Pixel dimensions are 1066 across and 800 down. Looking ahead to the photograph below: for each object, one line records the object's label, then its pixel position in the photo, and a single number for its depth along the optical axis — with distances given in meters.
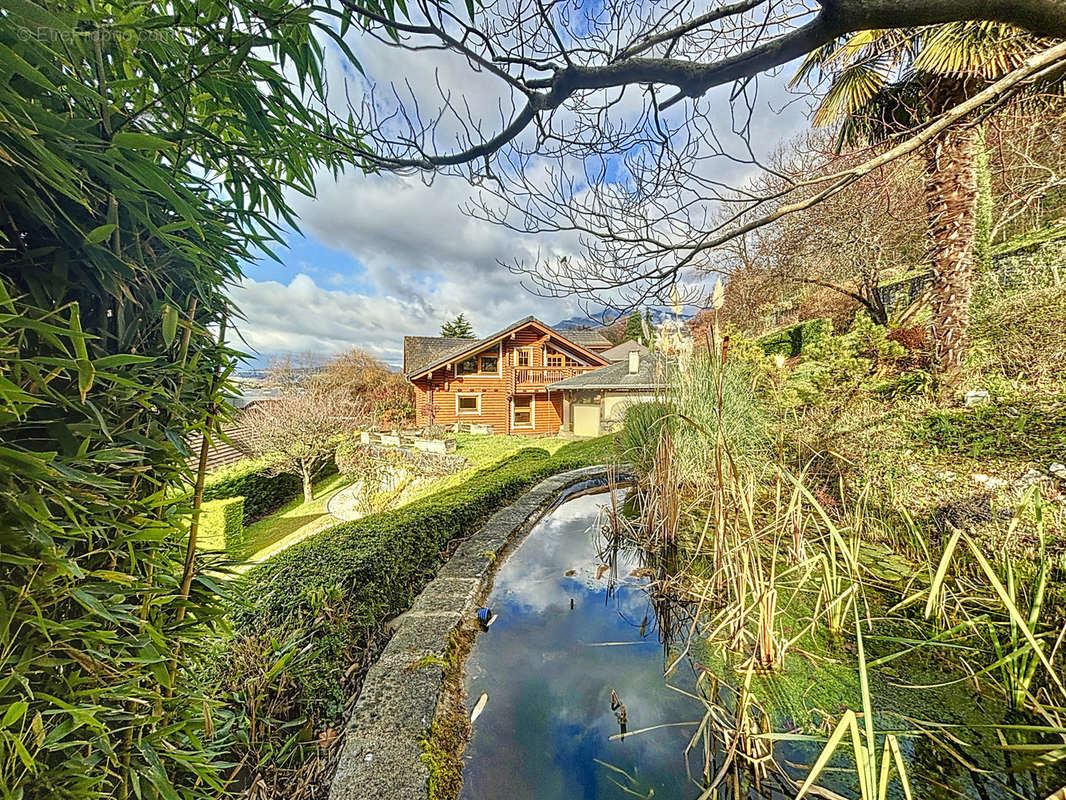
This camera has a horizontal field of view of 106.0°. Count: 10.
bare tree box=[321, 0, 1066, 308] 1.66
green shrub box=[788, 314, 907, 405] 5.51
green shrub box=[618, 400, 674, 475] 4.18
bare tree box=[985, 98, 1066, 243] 3.16
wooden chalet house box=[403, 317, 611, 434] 18.41
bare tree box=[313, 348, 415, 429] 18.77
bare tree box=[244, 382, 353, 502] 11.31
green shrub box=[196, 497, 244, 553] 7.02
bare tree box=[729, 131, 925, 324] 7.67
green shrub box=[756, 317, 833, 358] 10.29
